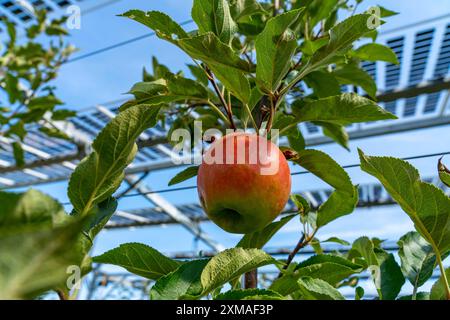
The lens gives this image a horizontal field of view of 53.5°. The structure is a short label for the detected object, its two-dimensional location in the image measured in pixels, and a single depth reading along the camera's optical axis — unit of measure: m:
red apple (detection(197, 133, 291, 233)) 0.52
